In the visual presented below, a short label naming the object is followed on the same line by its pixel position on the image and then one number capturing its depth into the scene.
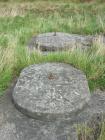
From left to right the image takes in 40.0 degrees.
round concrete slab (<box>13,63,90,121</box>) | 1.89
